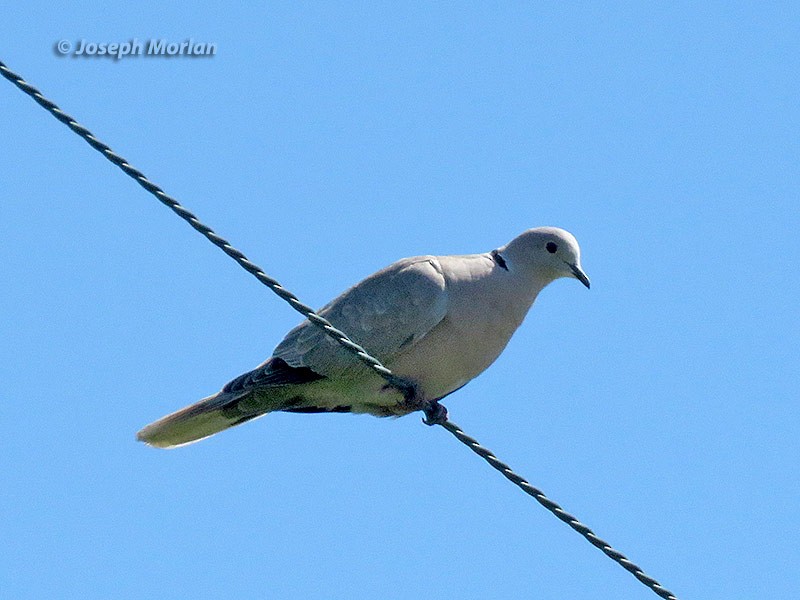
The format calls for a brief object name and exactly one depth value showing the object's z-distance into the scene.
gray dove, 12.02
